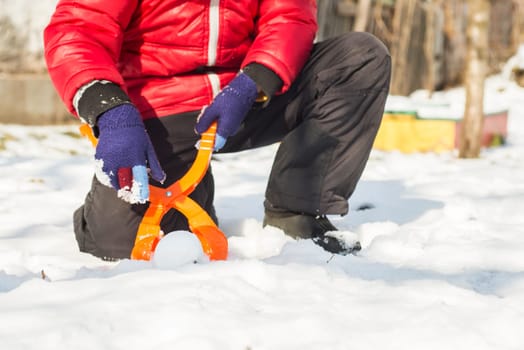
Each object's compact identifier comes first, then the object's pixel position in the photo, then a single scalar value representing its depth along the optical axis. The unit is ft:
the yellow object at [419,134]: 27.49
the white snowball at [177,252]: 8.87
